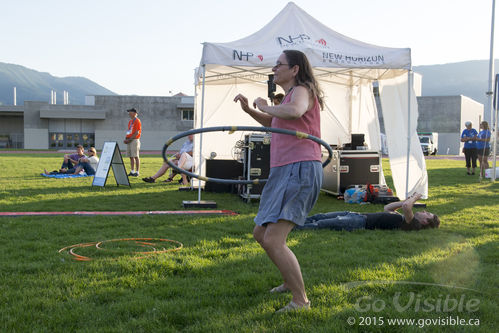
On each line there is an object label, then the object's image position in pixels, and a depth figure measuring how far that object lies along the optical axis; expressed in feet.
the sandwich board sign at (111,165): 37.52
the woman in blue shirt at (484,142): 50.27
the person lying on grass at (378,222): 20.75
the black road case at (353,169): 33.91
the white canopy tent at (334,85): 29.17
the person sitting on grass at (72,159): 49.83
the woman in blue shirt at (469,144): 52.13
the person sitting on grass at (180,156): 40.32
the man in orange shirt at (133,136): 45.32
